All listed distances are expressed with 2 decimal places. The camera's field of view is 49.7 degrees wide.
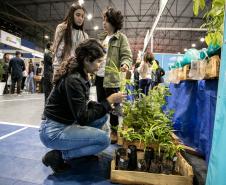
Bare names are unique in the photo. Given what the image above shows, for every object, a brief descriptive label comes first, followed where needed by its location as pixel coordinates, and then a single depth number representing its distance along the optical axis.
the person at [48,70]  4.17
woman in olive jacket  2.40
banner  12.07
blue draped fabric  1.97
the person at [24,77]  10.60
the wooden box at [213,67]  1.78
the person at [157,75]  5.99
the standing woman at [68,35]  2.38
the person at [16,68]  8.22
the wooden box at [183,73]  2.80
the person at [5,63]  9.93
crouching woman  1.63
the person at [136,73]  6.98
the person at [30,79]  10.95
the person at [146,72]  5.14
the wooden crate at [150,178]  1.60
